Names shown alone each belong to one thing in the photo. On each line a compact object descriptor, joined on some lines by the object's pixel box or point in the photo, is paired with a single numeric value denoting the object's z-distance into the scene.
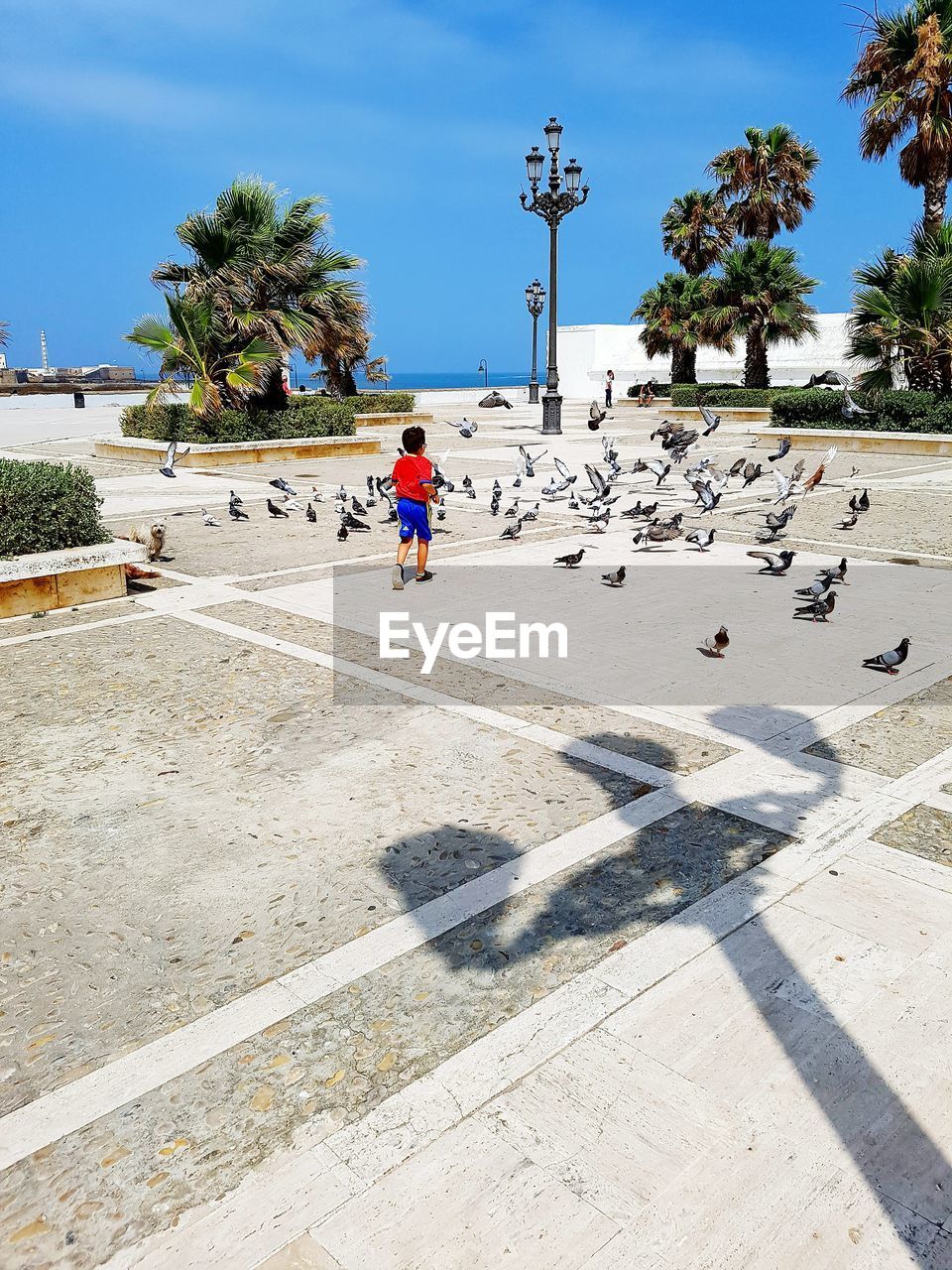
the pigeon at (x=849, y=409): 18.67
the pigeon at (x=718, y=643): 6.61
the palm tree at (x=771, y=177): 31.59
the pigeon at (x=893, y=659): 6.20
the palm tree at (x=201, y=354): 19.58
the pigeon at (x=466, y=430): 17.84
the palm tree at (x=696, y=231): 36.88
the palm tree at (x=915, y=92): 22.53
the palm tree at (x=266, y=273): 20.34
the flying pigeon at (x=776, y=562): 9.02
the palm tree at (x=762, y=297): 29.89
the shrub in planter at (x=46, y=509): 8.18
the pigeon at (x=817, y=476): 12.29
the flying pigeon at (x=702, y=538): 10.23
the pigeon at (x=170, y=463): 16.00
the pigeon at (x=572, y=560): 9.33
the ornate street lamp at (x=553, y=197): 23.10
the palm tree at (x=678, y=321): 32.03
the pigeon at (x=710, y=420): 15.36
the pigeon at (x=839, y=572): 7.89
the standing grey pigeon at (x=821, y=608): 7.47
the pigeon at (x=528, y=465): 15.42
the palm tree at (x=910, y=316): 20.25
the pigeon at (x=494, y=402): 39.12
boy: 8.52
